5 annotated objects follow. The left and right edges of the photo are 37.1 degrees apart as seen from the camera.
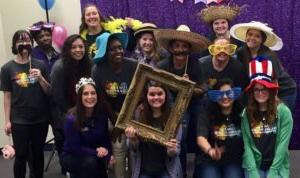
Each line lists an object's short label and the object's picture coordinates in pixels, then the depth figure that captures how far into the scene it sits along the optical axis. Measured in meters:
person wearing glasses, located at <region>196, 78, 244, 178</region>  3.28
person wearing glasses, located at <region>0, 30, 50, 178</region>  3.82
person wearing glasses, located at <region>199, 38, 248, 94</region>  3.55
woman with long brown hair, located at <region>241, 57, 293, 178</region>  3.21
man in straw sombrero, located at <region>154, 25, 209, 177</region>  3.50
